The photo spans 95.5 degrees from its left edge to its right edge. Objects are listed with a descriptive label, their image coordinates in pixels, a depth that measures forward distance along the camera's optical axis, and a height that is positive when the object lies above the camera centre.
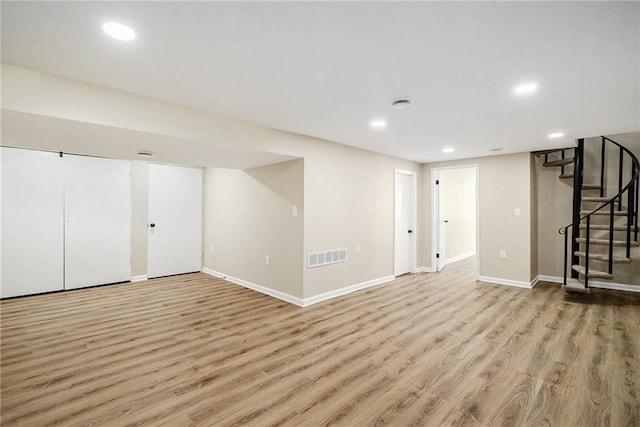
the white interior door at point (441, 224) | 6.24 -0.26
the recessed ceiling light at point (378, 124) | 3.32 +1.04
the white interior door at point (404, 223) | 5.83 -0.22
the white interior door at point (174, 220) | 5.59 -0.17
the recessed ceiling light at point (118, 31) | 1.64 +1.05
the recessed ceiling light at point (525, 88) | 2.36 +1.04
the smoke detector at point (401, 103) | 2.69 +1.03
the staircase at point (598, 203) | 4.24 +0.15
